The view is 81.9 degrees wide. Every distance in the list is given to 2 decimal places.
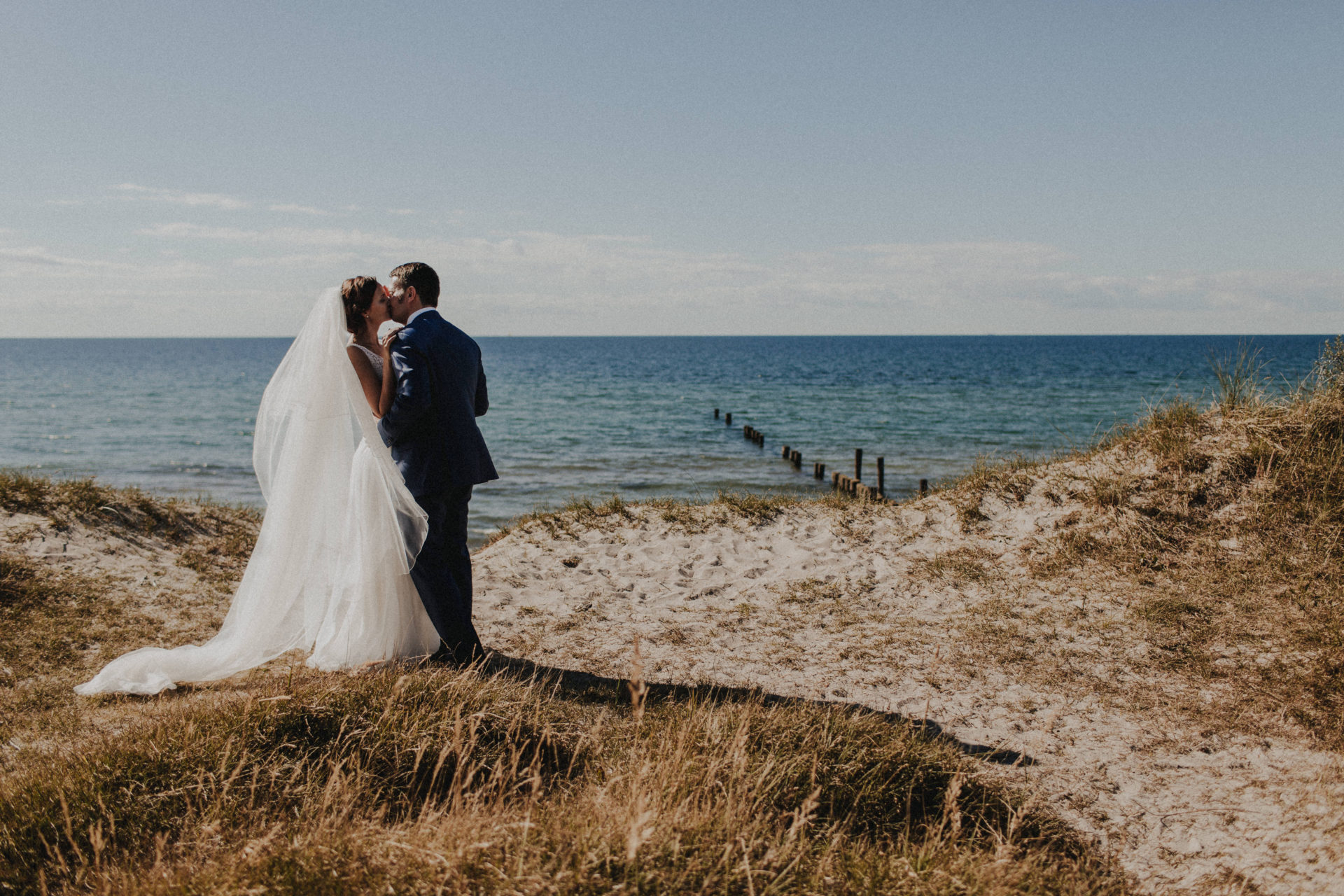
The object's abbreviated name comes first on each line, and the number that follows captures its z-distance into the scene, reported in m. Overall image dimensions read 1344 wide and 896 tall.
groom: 5.27
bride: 5.40
